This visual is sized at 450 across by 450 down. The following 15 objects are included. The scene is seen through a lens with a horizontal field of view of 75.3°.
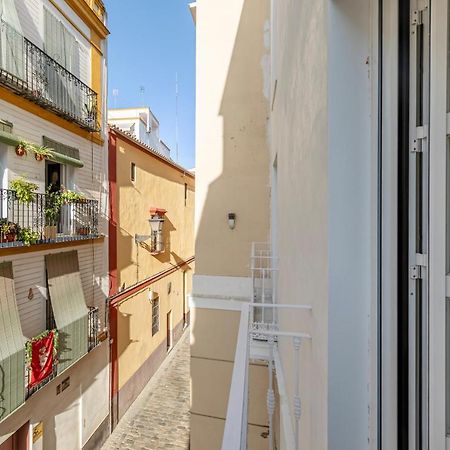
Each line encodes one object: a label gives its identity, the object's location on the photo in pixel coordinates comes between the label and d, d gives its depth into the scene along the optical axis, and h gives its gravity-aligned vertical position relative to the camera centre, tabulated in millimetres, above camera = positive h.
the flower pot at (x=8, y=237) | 5148 -175
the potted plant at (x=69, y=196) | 6585 +711
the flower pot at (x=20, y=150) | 5558 +1478
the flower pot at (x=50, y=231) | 6113 -76
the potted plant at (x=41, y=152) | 5868 +1535
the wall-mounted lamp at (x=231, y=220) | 5562 +149
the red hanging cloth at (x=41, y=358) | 5535 -2575
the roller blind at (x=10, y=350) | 4852 -2139
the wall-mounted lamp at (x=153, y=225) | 9703 +92
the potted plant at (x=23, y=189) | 5375 +718
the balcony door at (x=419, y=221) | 814 +21
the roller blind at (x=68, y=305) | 6324 -1774
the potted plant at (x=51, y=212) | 6172 +335
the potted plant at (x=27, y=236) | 5512 -168
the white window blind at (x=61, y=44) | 6411 +4284
